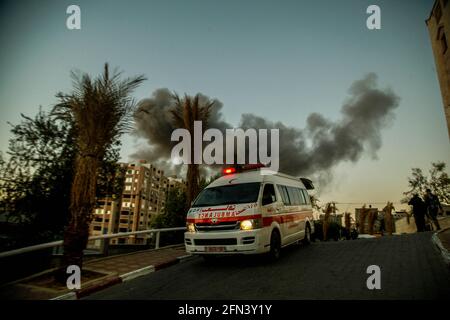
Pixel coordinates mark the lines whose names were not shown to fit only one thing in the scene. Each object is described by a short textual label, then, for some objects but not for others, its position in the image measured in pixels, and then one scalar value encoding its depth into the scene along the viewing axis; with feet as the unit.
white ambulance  21.39
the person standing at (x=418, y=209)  46.29
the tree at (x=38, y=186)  35.22
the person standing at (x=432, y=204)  46.16
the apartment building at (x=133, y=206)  344.28
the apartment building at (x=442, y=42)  57.93
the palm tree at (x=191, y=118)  37.14
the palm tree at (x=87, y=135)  19.71
